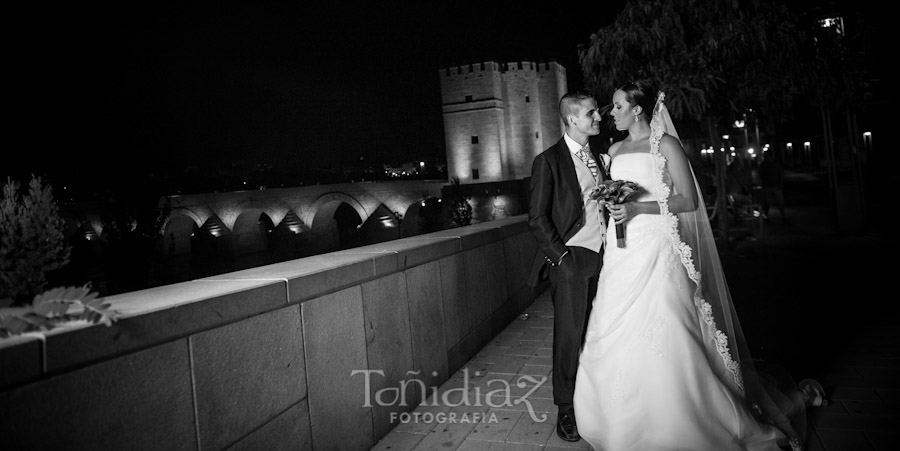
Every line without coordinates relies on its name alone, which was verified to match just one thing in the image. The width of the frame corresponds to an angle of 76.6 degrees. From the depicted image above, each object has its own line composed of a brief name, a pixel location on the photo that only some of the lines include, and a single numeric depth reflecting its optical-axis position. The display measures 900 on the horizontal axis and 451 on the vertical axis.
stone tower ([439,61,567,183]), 54.56
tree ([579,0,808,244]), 7.97
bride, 2.71
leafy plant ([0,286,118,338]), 1.57
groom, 3.16
